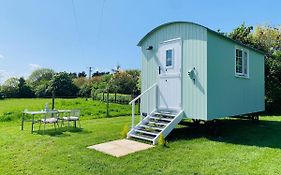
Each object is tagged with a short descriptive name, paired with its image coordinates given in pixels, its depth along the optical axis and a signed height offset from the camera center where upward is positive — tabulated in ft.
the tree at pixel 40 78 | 121.65 +10.25
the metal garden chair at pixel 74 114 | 31.04 -2.69
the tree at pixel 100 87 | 90.43 +2.75
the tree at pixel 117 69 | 105.29 +11.42
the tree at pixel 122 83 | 91.56 +4.13
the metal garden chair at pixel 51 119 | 28.01 -3.15
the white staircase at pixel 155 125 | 22.95 -3.30
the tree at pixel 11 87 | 117.60 +2.85
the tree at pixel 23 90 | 121.29 +1.50
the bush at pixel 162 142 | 20.75 -4.20
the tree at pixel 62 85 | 117.29 +4.02
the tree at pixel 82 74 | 187.62 +15.33
